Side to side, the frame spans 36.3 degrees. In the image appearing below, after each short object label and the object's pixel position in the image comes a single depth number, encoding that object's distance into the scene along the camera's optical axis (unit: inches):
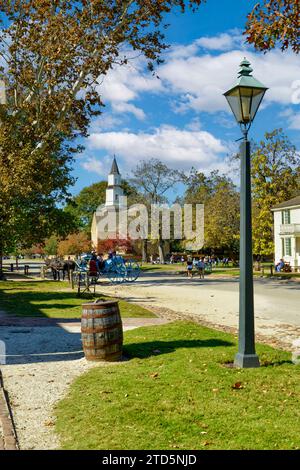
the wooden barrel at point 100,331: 303.1
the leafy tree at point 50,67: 702.5
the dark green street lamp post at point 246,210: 278.7
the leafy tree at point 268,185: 1648.6
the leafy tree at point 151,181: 2274.9
